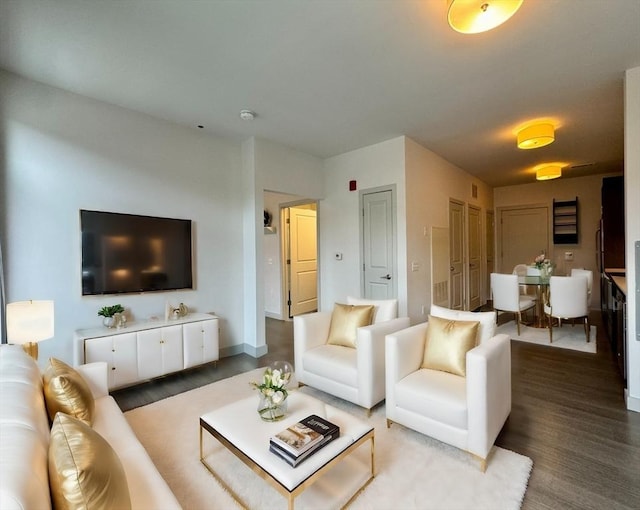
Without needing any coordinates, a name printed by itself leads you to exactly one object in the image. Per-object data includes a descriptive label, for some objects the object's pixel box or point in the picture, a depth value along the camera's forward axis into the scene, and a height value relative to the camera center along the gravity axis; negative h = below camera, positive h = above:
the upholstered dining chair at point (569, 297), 4.30 -0.65
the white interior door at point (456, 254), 5.61 -0.05
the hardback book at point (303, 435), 1.53 -0.92
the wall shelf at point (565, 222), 6.95 +0.62
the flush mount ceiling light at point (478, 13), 1.73 +1.33
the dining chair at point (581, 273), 5.13 -0.39
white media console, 2.87 -0.88
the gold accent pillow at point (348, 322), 2.99 -0.66
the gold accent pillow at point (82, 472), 0.91 -0.64
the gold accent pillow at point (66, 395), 1.60 -0.70
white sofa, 0.82 -0.59
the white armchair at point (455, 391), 1.88 -0.91
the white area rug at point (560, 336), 4.18 -1.25
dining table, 4.96 -0.68
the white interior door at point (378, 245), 4.48 +0.12
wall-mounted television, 3.11 +0.05
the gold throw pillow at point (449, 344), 2.31 -0.69
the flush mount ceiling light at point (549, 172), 5.59 +1.38
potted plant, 3.10 -0.55
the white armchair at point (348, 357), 2.50 -0.89
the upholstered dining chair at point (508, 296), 4.83 -0.70
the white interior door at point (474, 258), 6.41 -0.14
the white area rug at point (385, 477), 1.68 -1.30
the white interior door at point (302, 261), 6.33 -0.13
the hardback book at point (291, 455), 1.49 -0.96
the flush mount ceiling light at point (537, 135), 3.77 +1.38
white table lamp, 2.17 -0.44
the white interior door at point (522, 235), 7.35 +0.37
